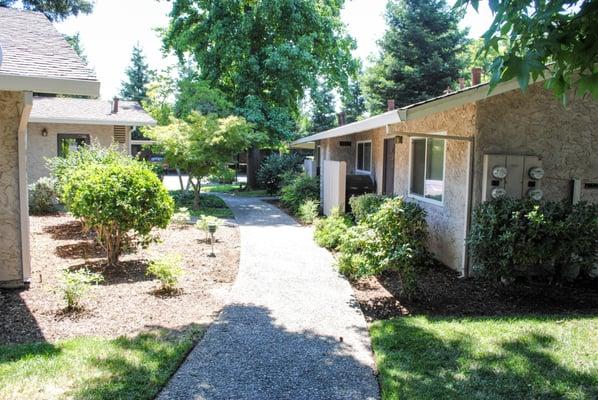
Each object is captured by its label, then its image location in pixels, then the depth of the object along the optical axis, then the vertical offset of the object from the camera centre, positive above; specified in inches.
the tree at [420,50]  970.1 +223.3
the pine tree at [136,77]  1862.7 +314.2
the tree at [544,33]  102.1 +28.7
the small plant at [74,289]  217.5 -56.1
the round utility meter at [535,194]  282.4 -15.5
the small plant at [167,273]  253.8 -56.5
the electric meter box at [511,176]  281.4 -5.5
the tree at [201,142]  596.1 +23.1
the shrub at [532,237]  233.1 -33.3
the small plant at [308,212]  522.0 -51.8
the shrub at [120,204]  288.4 -25.4
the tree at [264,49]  862.5 +202.7
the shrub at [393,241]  241.8 -38.4
